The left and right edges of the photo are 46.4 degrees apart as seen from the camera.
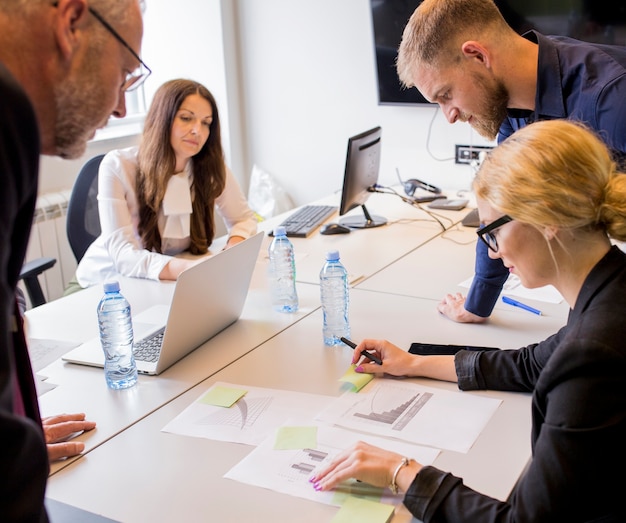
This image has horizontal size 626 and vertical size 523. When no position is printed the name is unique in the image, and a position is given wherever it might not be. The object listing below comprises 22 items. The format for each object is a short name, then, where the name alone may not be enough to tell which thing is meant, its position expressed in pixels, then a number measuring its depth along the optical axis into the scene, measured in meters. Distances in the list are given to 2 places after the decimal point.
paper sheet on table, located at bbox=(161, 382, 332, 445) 1.42
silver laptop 1.68
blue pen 1.99
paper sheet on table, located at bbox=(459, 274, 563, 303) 2.08
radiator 3.45
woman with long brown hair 2.56
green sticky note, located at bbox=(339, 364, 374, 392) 1.58
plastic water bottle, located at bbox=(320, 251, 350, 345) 1.83
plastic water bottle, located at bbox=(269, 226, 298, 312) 2.10
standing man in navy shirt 1.82
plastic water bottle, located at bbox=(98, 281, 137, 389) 1.65
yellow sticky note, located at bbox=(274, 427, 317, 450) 1.36
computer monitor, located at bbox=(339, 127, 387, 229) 2.81
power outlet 3.60
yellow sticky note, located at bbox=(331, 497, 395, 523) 1.14
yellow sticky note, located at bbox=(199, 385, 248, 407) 1.54
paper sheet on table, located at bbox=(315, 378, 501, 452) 1.38
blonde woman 1.03
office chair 2.76
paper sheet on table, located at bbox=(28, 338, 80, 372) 1.79
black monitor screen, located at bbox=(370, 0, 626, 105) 3.10
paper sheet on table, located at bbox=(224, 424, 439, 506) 1.22
